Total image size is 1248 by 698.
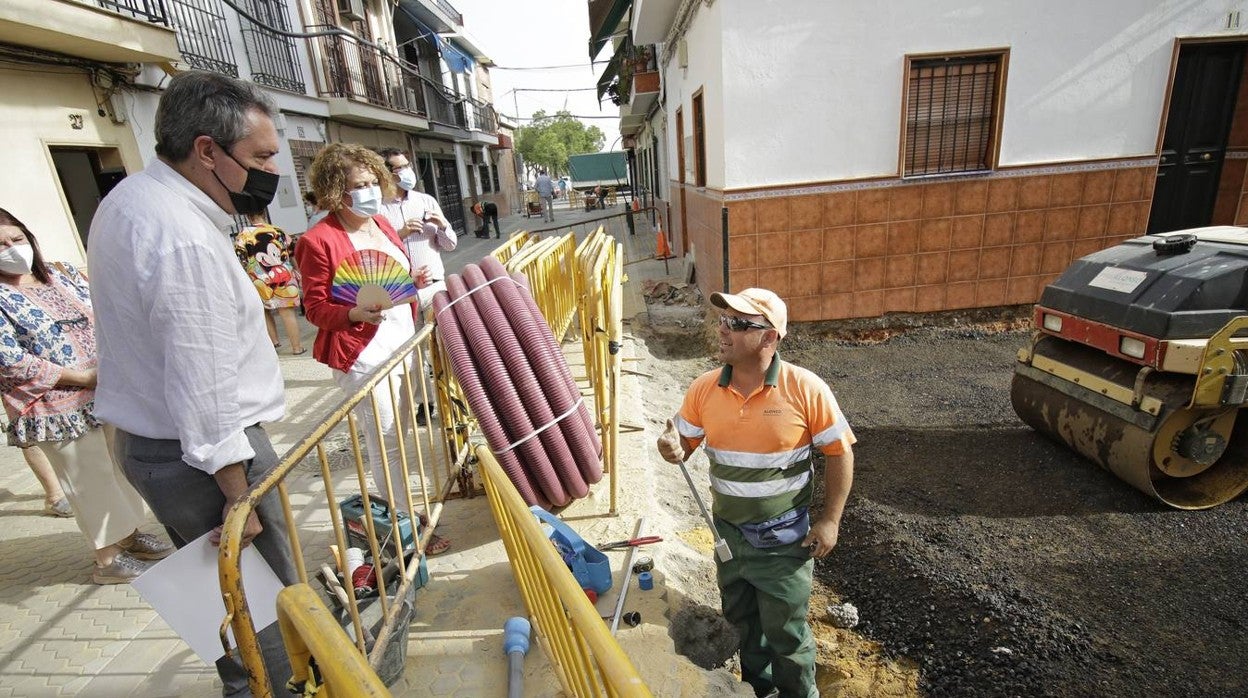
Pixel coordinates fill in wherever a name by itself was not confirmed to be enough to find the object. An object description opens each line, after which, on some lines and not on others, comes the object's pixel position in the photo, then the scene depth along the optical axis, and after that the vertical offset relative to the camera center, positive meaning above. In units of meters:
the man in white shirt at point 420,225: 4.02 -0.14
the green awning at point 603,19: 12.67 +4.03
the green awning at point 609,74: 17.67 +3.88
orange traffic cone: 12.14 -1.34
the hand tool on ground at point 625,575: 2.48 -1.82
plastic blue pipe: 2.11 -1.77
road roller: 3.12 -1.27
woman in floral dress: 2.67 -0.75
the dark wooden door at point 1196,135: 6.43 +0.10
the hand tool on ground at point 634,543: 2.97 -1.83
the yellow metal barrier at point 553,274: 4.65 -0.75
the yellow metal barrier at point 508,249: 6.01 -0.54
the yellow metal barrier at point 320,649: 0.98 -0.79
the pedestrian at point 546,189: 26.66 +0.27
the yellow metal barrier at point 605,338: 3.09 -0.83
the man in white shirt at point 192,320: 1.47 -0.25
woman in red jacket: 2.72 -0.27
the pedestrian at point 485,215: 20.64 -0.54
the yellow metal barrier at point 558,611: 1.07 -1.13
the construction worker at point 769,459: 2.12 -1.07
